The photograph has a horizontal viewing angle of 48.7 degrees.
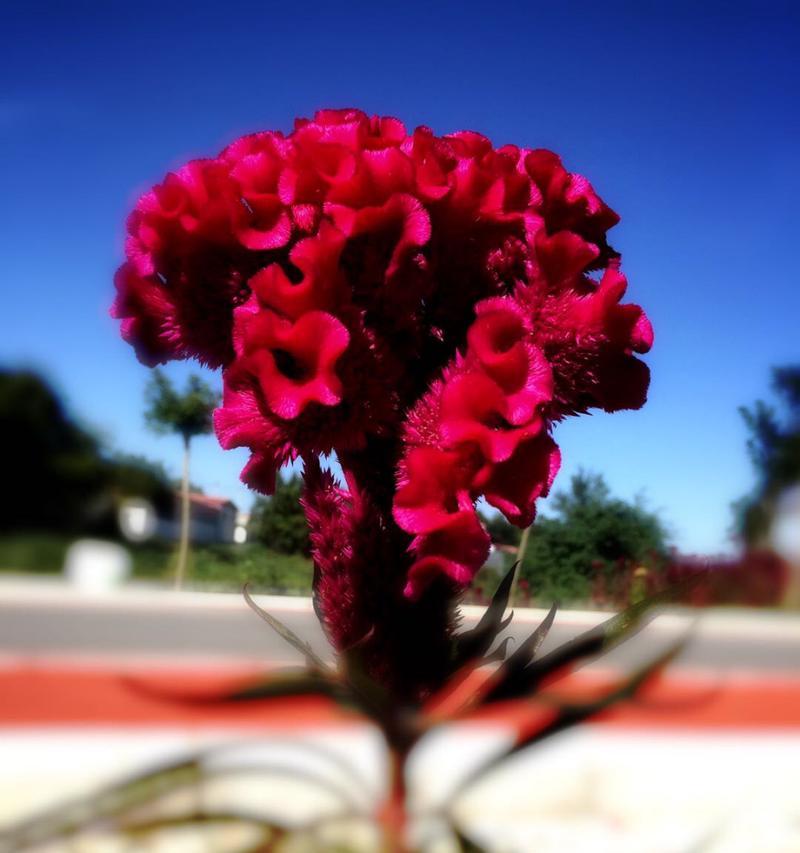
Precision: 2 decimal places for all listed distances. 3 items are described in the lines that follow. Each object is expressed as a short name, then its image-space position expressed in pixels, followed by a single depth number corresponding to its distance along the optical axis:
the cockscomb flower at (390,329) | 0.33
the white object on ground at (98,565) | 8.74
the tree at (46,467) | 10.28
